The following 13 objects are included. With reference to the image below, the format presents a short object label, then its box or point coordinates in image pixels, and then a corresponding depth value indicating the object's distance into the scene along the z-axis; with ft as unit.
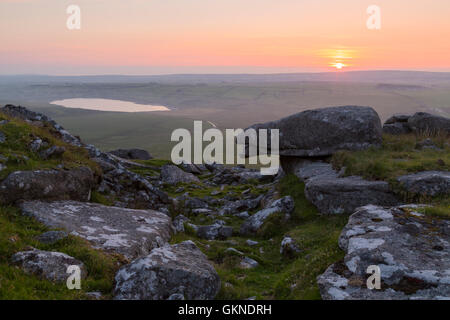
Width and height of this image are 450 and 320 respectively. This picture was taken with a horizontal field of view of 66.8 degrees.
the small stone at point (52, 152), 48.88
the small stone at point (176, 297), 26.73
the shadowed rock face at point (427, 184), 45.32
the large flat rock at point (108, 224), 36.20
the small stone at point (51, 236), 32.73
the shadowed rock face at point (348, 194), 48.57
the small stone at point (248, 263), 40.45
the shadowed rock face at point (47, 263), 27.40
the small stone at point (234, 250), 43.54
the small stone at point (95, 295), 26.35
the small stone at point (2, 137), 47.44
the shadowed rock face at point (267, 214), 56.29
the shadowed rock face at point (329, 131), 68.49
